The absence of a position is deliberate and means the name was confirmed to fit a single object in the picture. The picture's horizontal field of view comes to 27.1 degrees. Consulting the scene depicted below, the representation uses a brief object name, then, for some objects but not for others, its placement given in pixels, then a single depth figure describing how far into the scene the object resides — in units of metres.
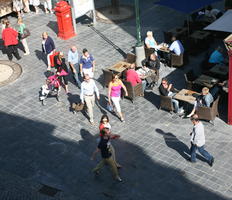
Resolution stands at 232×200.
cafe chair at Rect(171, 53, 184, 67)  19.05
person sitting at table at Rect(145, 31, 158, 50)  19.88
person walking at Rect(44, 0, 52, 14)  25.82
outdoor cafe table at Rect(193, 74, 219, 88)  16.56
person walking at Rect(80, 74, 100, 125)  15.62
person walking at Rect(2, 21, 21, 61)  20.94
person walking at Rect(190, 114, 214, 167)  13.25
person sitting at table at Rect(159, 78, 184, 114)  16.17
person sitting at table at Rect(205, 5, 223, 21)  21.81
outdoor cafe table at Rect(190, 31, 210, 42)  20.14
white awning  17.41
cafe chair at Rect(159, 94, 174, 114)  16.19
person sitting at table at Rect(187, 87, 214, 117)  15.37
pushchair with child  17.73
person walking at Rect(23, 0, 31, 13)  26.27
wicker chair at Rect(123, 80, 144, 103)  17.09
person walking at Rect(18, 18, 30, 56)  21.55
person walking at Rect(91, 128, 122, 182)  12.87
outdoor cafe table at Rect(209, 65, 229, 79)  16.95
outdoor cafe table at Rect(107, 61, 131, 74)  18.46
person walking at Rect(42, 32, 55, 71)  19.53
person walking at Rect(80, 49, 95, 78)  17.88
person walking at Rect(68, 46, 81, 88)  18.23
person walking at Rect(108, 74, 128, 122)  15.61
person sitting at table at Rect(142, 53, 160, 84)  18.09
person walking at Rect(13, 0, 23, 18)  25.67
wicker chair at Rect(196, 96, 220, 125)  15.44
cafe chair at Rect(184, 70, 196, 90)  16.95
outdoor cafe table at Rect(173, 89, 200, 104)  16.00
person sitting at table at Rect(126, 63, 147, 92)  17.11
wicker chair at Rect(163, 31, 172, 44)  20.75
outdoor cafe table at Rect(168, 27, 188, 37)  20.70
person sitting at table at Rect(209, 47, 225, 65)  17.89
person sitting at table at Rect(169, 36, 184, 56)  19.06
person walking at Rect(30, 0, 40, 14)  26.07
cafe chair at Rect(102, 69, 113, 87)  18.16
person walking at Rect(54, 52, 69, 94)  17.80
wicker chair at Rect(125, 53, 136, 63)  19.48
